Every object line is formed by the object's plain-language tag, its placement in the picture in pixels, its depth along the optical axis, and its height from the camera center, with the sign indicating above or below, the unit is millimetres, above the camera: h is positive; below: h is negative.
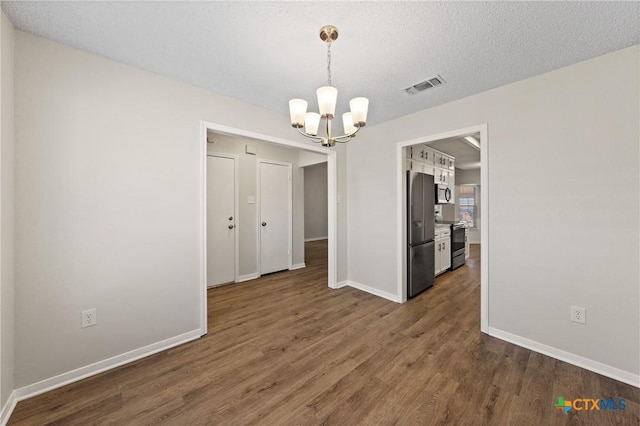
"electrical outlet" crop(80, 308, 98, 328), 1927 -809
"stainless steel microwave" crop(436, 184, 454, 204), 4492 +343
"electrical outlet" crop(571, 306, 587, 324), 2061 -845
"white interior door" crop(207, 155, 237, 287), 3988 -105
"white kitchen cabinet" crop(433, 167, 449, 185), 4641 +712
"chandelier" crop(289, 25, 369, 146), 1701 +749
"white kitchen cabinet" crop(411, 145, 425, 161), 3781 +951
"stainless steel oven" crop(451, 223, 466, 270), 4945 -645
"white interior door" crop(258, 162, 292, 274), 4691 -54
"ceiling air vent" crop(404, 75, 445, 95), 2334 +1249
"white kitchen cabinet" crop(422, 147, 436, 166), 4184 +983
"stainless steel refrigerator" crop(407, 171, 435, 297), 3477 -284
